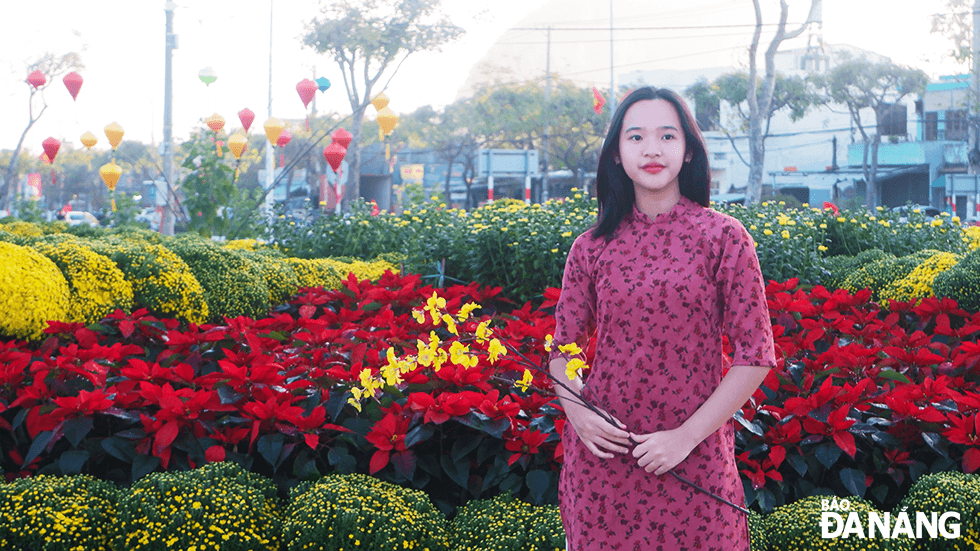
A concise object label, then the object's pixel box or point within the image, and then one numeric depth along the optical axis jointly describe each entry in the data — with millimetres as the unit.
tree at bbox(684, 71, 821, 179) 32500
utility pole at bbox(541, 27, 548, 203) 38875
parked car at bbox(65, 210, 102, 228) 37000
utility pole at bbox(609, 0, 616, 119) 33419
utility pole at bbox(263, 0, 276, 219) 24094
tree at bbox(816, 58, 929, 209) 31250
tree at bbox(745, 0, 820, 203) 18797
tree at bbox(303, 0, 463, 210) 27422
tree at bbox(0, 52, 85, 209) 26078
